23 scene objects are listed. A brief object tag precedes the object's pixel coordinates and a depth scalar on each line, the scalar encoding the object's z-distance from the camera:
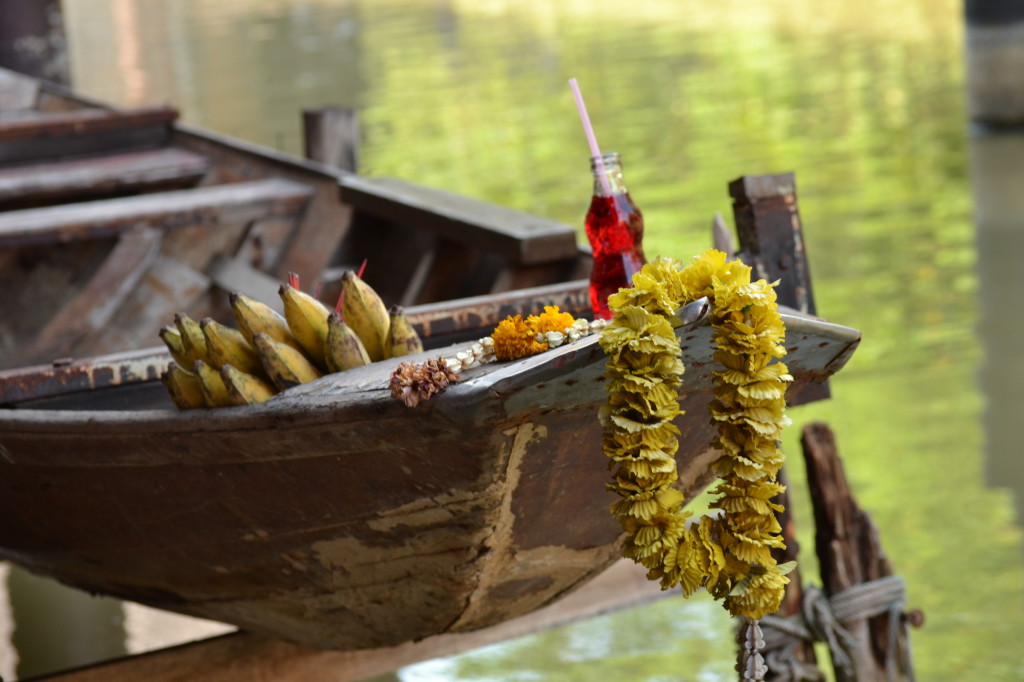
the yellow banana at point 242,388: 4.15
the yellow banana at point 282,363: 4.16
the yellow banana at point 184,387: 4.30
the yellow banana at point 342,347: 4.16
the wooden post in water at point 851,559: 6.49
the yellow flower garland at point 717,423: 3.26
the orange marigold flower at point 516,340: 3.70
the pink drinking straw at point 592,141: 4.48
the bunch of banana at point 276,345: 4.18
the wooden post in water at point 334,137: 10.55
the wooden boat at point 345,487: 3.82
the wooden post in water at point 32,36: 15.09
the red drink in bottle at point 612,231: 4.65
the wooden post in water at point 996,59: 22.09
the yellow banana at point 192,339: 4.36
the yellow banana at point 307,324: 4.35
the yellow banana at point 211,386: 4.21
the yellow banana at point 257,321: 4.34
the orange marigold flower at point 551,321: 3.75
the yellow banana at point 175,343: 4.44
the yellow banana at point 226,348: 4.29
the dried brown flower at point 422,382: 3.66
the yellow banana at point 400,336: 4.37
